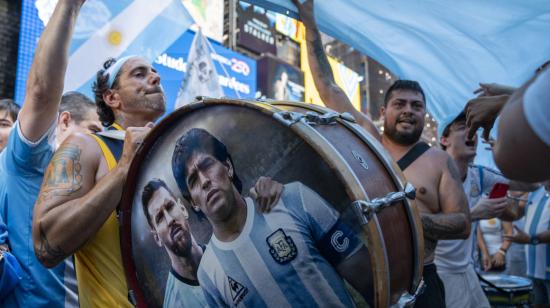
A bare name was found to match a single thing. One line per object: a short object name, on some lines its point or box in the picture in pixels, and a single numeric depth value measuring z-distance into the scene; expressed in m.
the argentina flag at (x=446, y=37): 1.99
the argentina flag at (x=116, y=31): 2.94
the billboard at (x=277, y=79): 16.50
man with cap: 3.03
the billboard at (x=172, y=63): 7.28
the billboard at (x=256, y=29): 17.36
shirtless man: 2.35
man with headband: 1.58
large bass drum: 1.14
